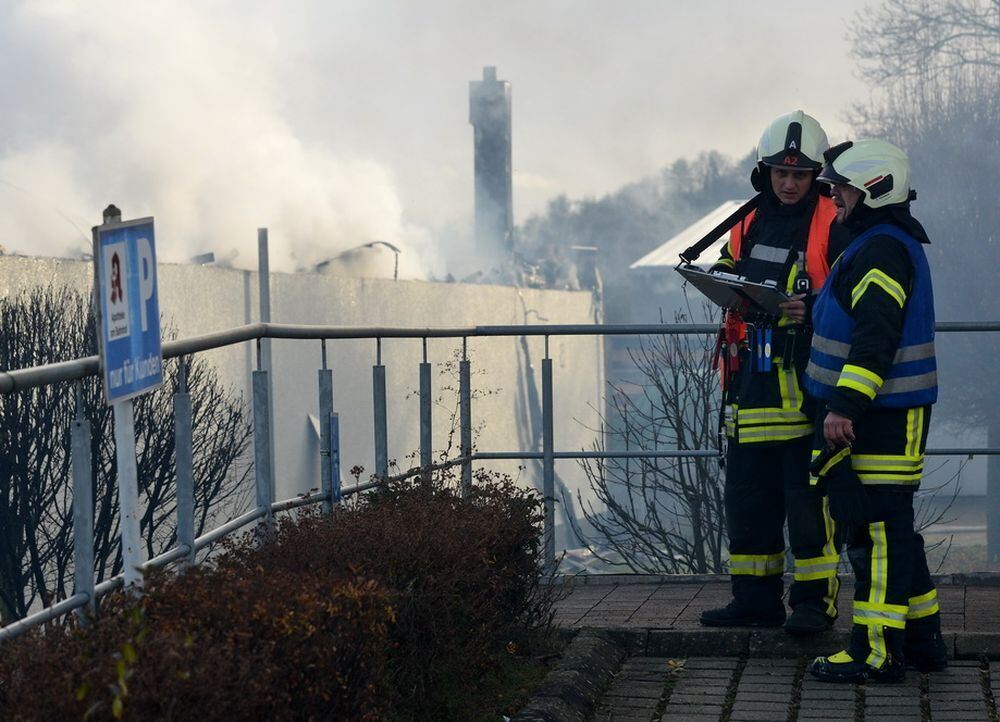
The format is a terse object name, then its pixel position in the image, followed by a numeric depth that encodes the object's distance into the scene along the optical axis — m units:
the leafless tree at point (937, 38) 39.31
